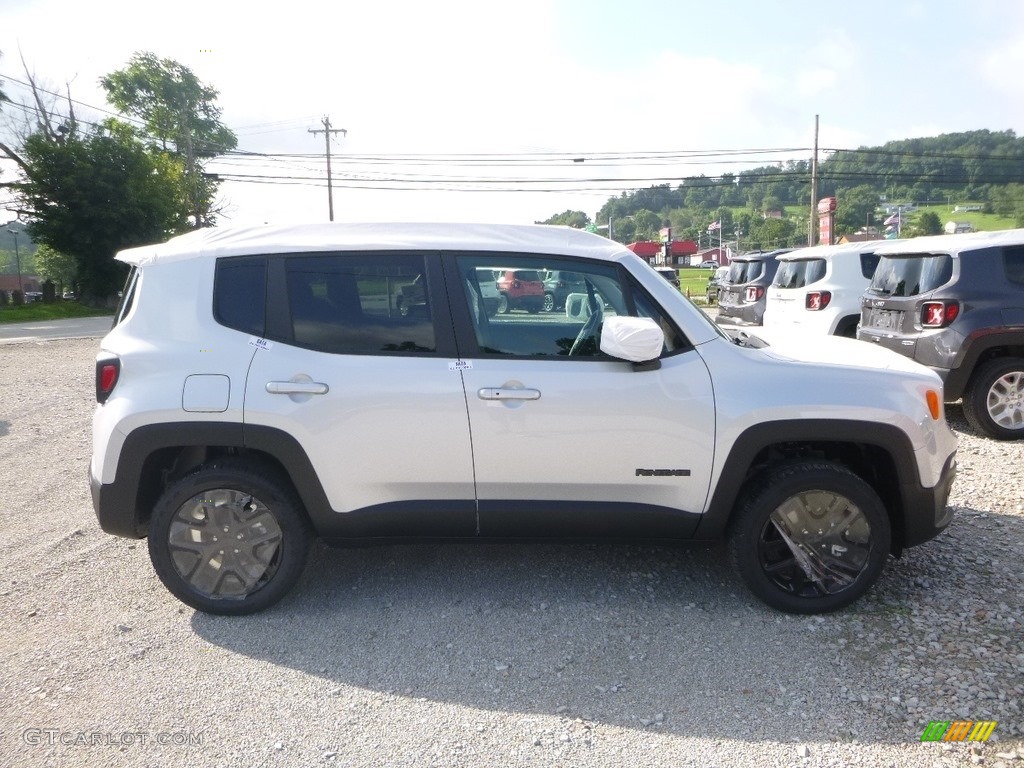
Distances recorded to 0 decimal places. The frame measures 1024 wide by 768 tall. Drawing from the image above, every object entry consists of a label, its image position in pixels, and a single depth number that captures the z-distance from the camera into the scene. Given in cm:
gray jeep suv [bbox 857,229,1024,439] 669
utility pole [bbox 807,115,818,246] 3875
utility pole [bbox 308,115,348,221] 4862
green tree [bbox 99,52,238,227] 5497
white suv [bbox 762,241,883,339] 1027
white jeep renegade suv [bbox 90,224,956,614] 349
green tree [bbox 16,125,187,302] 3438
